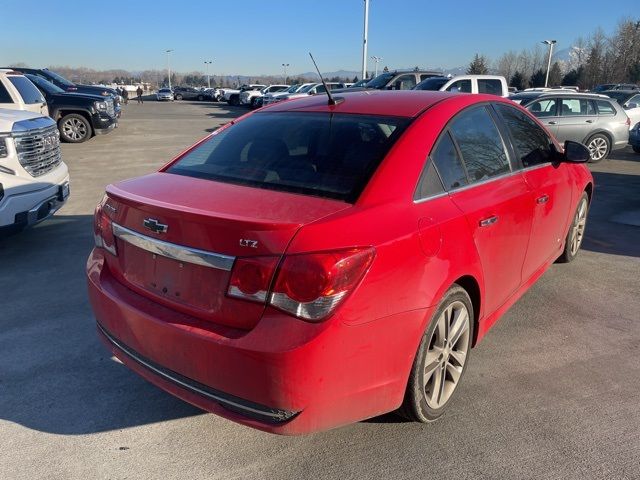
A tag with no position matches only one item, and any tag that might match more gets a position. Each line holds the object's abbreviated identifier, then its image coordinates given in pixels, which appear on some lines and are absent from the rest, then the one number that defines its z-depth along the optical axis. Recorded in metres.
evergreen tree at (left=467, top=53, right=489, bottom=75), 75.81
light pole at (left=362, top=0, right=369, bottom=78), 39.03
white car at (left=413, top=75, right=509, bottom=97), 15.05
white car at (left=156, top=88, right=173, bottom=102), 65.73
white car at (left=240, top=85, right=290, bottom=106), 39.64
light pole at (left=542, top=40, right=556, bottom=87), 52.25
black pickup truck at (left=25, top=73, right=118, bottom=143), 15.07
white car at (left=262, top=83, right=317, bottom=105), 29.10
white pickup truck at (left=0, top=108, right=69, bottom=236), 5.23
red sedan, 2.18
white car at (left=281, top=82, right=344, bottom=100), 26.92
